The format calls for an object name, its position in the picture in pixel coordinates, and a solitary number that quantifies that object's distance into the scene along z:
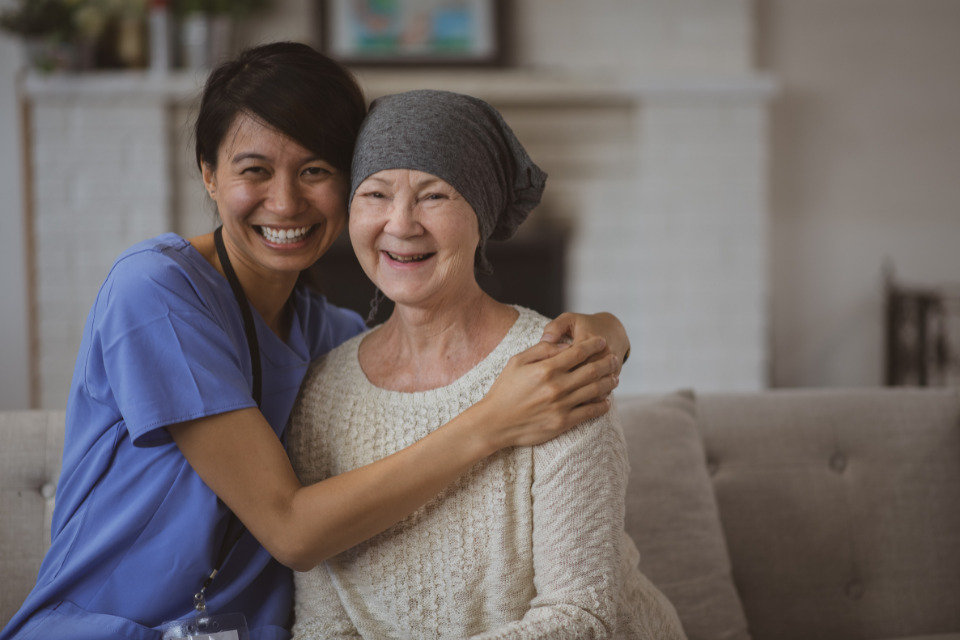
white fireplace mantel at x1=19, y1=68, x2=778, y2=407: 3.75
